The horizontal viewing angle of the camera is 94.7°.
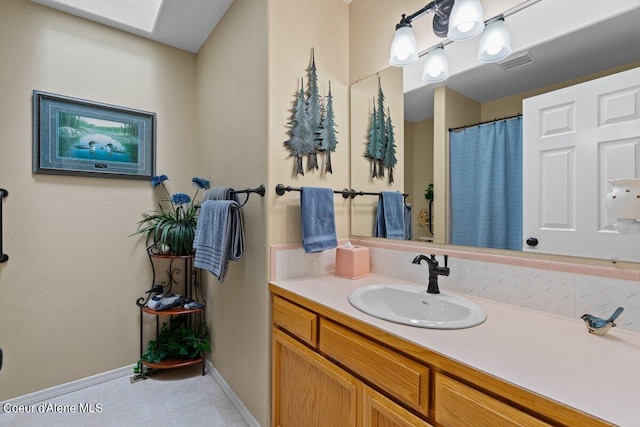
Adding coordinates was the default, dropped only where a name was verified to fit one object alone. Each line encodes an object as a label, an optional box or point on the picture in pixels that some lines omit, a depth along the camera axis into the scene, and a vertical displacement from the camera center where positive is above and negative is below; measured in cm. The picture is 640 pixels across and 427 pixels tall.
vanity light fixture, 121 +80
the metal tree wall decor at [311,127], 160 +48
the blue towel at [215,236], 155 -13
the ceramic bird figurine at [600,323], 83 -32
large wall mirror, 96 +50
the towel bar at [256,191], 155 +12
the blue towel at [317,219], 154 -3
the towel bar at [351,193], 177 +12
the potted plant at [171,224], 208 -9
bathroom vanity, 61 -39
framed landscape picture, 186 +51
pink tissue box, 159 -27
